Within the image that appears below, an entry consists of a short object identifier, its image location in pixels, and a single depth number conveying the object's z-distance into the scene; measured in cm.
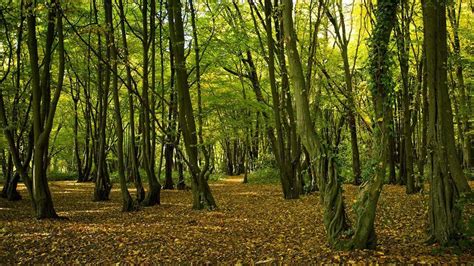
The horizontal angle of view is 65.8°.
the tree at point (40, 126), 925
